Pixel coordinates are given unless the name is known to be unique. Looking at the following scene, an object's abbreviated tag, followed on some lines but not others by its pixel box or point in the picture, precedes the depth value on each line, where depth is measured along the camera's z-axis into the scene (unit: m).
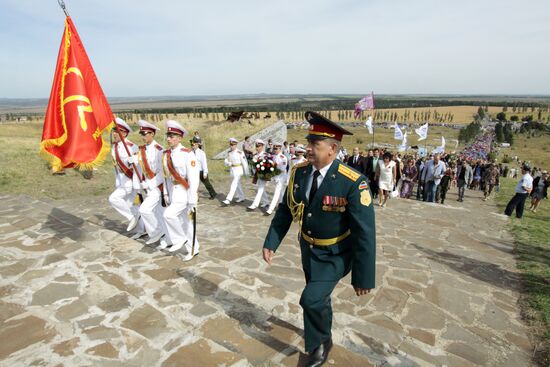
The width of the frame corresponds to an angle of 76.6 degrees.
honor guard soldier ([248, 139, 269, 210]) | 9.20
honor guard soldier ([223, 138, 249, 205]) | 9.62
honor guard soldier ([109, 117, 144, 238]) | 6.52
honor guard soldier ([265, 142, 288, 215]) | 9.05
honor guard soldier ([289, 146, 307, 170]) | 9.42
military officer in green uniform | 2.90
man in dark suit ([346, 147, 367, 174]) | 12.08
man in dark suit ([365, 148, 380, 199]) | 11.39
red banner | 4.99
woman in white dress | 10.16
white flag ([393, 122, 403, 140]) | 22.33
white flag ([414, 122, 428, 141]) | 22.41
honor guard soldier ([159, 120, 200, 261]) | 5.57
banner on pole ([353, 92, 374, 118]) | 21.51
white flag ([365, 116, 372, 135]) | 22.83
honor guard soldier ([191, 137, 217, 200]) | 9.66
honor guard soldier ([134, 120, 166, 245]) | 5.84
